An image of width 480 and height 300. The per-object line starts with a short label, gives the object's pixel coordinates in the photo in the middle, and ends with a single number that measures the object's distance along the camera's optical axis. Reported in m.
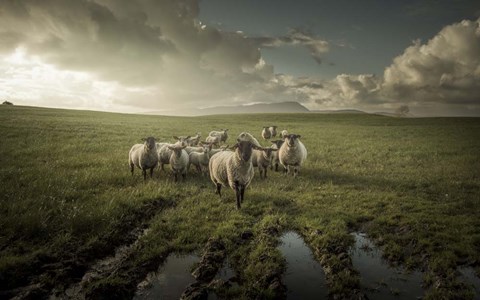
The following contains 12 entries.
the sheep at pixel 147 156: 14.30
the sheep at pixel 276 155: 17.37
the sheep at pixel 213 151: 16.40
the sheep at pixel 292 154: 16.06
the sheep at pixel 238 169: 10.41
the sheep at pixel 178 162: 14.48
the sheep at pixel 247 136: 16.90
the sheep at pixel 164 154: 16.09
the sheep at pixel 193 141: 20.71
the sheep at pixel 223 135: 28.65
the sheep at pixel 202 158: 16.12
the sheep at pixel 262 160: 15.48
